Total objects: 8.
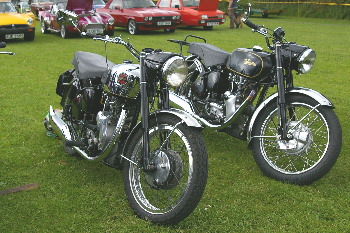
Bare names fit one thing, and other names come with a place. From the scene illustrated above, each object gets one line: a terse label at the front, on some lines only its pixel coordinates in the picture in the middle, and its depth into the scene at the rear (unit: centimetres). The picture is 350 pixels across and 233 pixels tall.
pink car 1449
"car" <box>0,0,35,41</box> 1617
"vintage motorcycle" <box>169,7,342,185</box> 471
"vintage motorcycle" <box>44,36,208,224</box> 379
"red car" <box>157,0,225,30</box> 2169
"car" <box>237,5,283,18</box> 3108
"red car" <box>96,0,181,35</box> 1994
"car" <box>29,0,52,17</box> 2837
